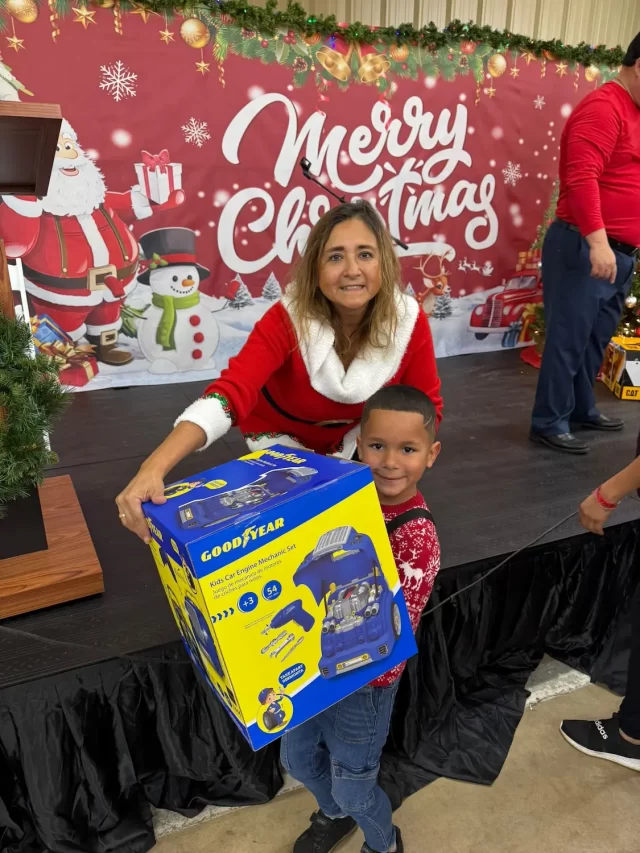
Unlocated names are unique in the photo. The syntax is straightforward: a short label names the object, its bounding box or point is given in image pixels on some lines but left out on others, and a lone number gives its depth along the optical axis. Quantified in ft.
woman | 3.95
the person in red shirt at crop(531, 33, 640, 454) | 6.49
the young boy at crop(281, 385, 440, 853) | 3.11
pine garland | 8.43
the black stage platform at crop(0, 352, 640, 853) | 3.92
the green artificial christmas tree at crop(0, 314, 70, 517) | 4.05
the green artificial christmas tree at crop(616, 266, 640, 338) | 10.45
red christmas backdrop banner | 8.29
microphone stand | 8.73
